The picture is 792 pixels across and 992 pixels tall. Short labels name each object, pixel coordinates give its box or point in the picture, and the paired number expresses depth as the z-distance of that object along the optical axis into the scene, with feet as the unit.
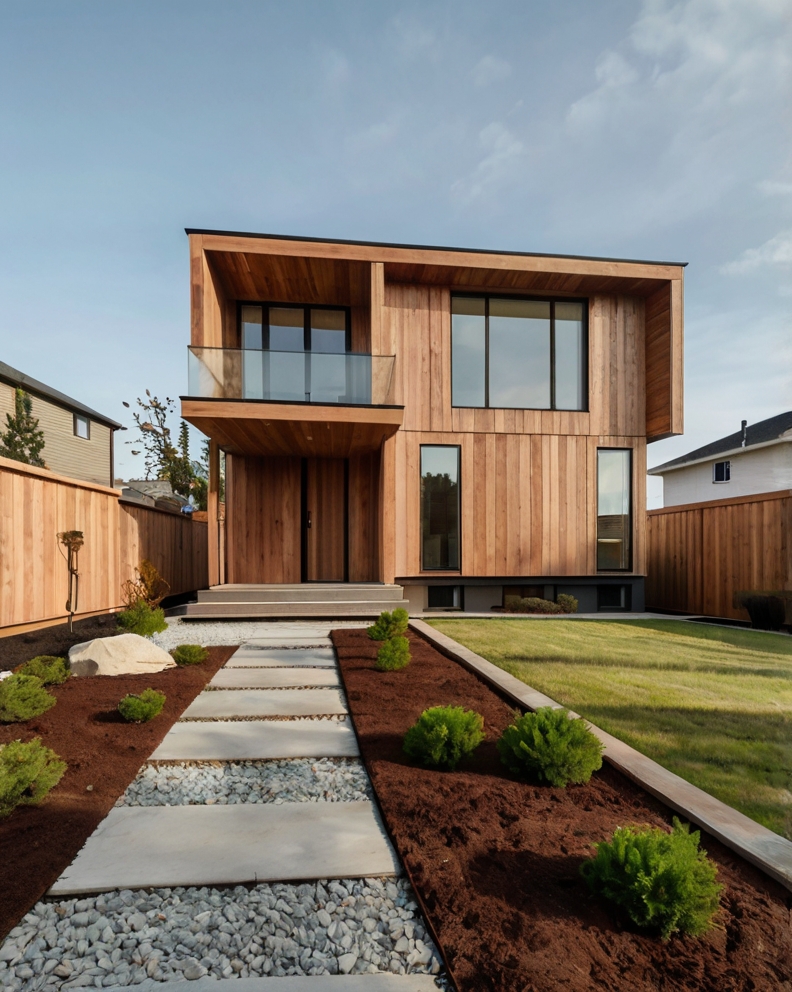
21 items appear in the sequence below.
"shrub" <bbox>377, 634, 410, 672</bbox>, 15.85
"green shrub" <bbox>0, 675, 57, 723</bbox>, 11.23
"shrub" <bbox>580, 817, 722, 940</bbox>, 4.98
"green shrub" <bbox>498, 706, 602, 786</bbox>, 8.30
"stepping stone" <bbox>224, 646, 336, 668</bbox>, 17.57
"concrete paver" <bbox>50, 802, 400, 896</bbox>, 6.26
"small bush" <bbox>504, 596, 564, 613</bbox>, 34.22
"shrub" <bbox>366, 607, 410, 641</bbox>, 19.76
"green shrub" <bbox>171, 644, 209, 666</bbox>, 16.88
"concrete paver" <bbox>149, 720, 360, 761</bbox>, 10.01
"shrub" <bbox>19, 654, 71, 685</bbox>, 13.83
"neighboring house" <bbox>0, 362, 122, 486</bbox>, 58.44
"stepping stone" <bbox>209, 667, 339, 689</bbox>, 14.99
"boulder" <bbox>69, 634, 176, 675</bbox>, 15.74
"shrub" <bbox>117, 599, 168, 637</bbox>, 20.85
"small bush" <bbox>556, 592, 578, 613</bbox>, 34.58
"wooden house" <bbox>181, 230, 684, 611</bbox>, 33.86
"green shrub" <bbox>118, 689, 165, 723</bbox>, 11.35
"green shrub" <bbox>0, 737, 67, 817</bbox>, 7.44
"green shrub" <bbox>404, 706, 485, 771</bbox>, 8.95
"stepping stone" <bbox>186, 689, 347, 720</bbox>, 12.45
